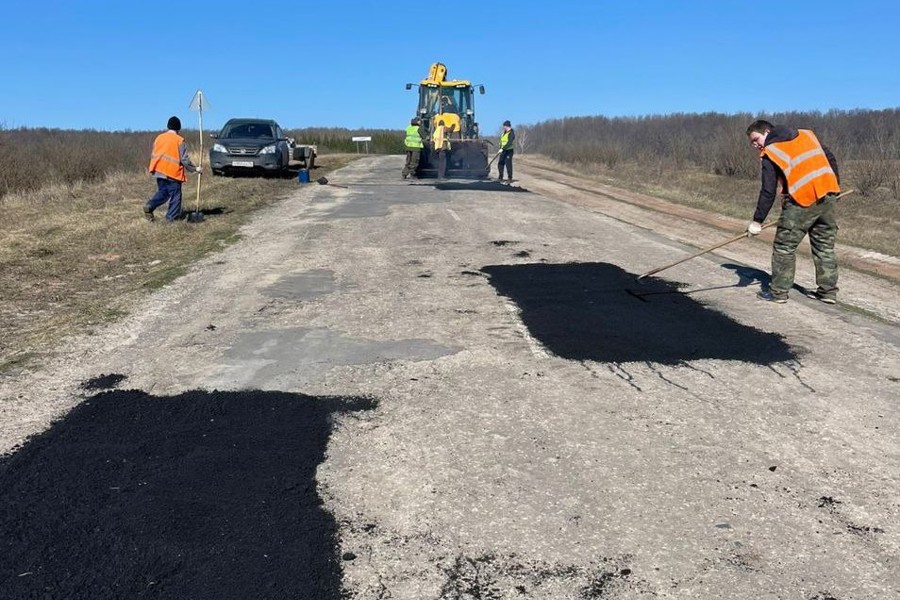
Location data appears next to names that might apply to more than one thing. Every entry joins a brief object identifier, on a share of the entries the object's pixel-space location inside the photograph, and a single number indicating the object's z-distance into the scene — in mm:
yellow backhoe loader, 24344
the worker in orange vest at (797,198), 7469
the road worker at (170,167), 12117
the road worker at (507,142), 22438
